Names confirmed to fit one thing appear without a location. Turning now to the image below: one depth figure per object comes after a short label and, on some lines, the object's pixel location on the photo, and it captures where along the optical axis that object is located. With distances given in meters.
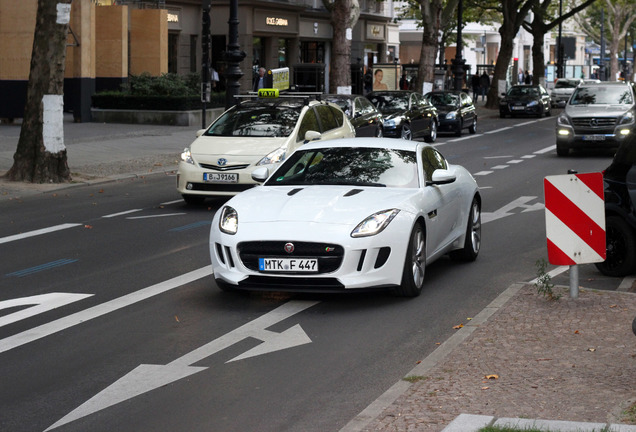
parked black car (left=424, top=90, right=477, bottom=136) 36.28
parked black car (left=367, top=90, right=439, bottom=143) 31.28
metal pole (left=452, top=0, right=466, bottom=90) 53.16
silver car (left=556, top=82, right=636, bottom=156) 27.16
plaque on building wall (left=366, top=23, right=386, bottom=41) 69.81
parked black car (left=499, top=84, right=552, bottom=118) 50.34
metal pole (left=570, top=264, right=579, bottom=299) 9.37
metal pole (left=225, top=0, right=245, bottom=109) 29.16
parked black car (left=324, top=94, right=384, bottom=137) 27.52
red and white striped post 9.27
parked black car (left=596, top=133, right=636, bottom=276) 10.95
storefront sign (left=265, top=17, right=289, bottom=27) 53.59
